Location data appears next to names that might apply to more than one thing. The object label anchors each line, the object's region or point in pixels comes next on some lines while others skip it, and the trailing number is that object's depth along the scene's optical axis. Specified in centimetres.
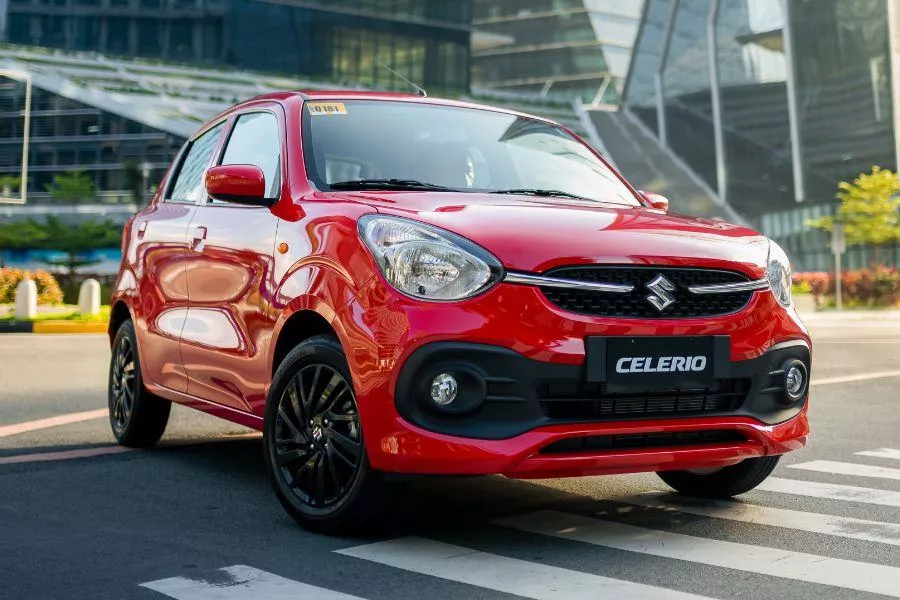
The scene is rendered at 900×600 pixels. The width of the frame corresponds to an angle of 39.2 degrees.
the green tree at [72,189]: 5997
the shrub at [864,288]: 3553
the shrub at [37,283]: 2545
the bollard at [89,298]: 2141
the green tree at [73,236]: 4956
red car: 431
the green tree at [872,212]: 4584
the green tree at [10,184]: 4417
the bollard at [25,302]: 2086
